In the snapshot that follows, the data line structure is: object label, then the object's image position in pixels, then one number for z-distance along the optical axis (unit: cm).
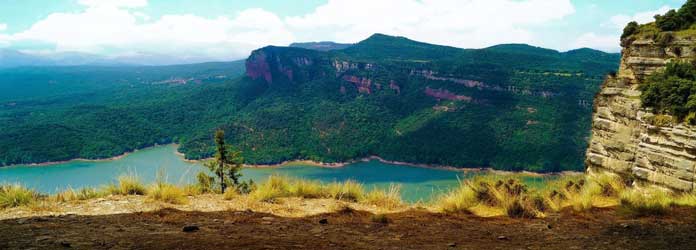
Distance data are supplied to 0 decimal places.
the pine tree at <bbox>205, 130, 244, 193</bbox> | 1335
